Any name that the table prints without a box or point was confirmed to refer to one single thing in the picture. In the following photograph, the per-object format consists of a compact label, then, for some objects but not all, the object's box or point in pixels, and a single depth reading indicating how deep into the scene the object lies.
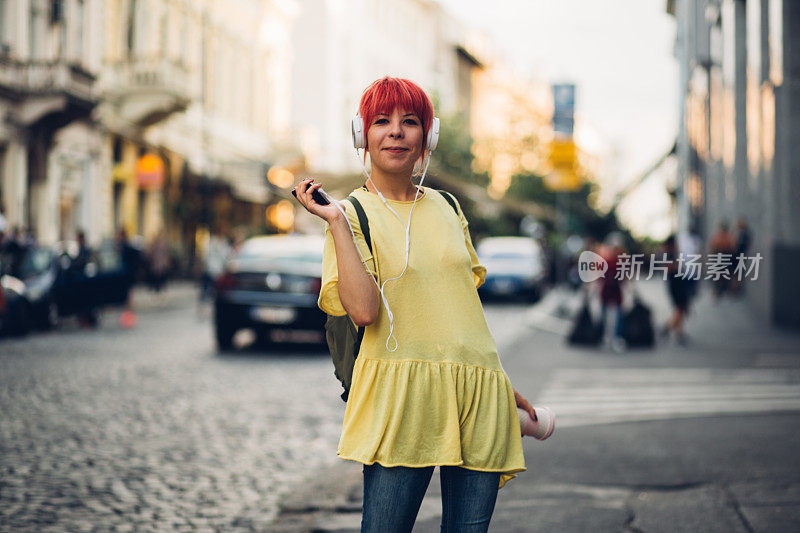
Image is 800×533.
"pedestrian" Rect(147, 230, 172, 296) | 24.38
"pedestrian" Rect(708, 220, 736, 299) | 18.94
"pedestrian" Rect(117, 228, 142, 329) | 18.64
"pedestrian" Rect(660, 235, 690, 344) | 15.39
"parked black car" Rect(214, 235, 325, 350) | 13.56
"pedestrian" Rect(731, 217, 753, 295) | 19.75
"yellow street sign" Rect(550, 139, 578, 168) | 20.23
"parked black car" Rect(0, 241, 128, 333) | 15.83
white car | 27.03
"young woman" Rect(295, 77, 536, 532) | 2.64
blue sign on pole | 18.77
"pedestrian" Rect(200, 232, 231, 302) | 21.20
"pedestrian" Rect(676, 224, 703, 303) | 23.15
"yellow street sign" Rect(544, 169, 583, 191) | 20.64
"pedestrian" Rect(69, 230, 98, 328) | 17.72
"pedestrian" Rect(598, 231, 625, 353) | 15.04
